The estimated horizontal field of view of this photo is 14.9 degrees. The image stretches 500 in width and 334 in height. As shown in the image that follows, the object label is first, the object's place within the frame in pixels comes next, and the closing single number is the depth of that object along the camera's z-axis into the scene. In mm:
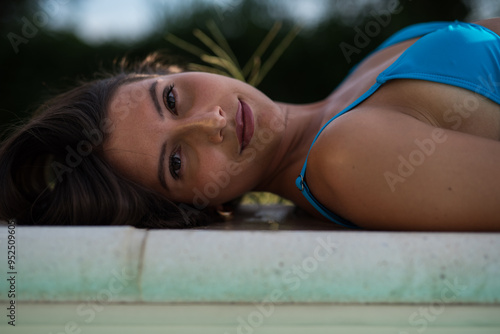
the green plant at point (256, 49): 2939
